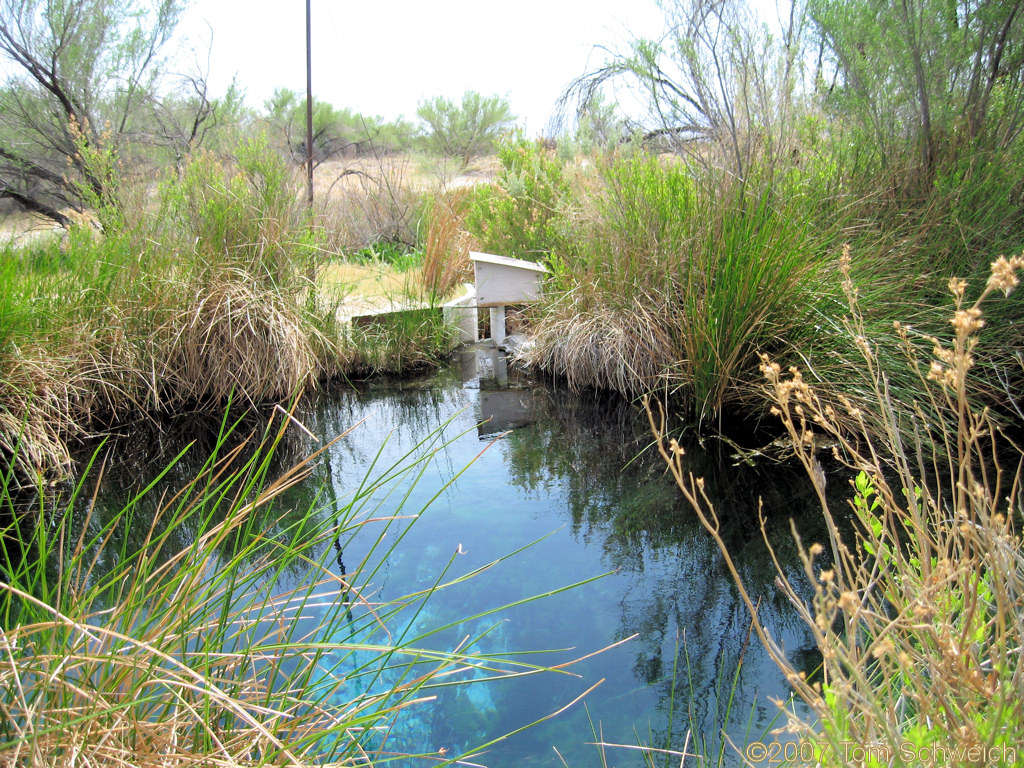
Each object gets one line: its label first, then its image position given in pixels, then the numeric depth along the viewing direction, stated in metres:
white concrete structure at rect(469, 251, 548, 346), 5.56
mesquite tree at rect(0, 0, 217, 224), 8.70
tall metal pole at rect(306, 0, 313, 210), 7.95
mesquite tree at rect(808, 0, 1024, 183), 3.63
